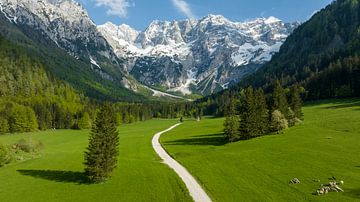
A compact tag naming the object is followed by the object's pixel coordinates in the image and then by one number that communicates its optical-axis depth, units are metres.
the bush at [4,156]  84.89
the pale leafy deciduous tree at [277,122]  98.75
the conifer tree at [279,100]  102.89
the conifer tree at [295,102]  110.94
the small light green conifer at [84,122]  195.38
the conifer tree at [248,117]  95.69
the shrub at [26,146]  103.88
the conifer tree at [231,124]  96.94
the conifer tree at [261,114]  97.88
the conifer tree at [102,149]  62.41
